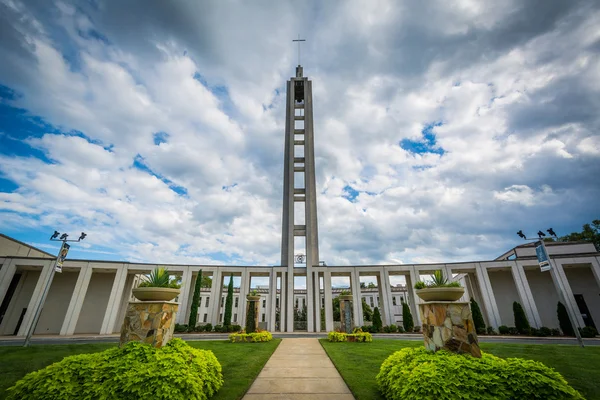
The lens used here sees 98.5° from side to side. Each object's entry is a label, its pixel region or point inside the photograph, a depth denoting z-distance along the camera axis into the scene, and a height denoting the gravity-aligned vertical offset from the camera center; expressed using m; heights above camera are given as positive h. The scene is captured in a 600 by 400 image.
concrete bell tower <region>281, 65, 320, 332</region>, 29.00 +13.76
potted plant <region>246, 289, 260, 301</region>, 21.64 +1.38
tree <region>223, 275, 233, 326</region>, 27.22 +1.08
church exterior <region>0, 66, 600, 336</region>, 24.00 +3.13
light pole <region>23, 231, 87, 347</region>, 14.80 +3.50
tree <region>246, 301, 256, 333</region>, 20.51 -0.15
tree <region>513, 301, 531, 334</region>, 22.58 -0.23
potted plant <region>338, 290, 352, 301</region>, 21.36 +1.48
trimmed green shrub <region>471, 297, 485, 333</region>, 23.28 -0.04
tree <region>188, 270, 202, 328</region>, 26.12 +1.22
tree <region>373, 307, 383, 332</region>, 26.04 -0.41
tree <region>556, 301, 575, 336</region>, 21.36 -0.28
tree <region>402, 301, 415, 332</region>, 25.98 -0.31
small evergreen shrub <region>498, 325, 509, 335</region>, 23.25 -1.06
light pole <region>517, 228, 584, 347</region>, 15.54 +3.33
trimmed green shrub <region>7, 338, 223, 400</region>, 4.24 -1.00
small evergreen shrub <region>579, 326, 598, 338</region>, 20.25 -1.05
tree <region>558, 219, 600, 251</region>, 35.84 +11.02
